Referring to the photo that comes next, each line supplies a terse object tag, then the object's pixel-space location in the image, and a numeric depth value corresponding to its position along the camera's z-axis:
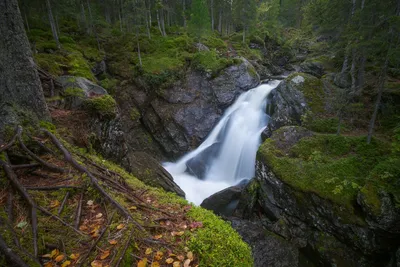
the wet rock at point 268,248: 7.38
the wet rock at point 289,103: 12.68
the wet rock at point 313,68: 17.74
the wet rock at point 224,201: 10.22
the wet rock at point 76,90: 6.88
